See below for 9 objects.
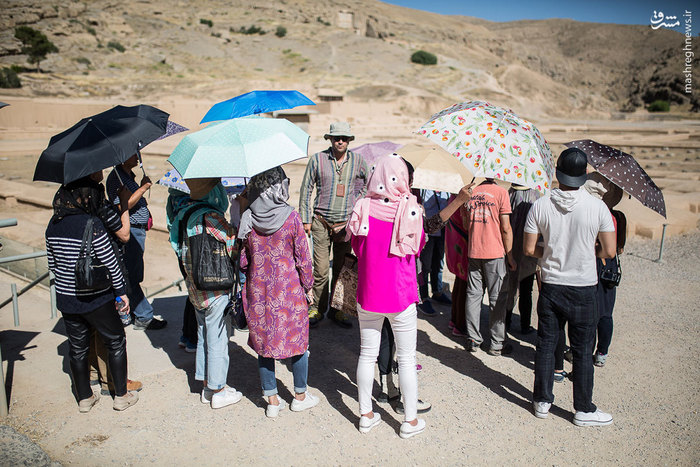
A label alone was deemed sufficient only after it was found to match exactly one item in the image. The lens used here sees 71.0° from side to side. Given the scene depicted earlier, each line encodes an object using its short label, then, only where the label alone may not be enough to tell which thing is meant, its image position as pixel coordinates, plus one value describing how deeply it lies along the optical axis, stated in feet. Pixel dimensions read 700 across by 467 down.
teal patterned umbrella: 10.11
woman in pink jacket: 10.10
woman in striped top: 10.28
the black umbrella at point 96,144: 10.13
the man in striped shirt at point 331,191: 16.20
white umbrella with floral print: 11.80
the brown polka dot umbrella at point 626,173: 12.05
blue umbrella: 14.61
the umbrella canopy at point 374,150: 21.85
